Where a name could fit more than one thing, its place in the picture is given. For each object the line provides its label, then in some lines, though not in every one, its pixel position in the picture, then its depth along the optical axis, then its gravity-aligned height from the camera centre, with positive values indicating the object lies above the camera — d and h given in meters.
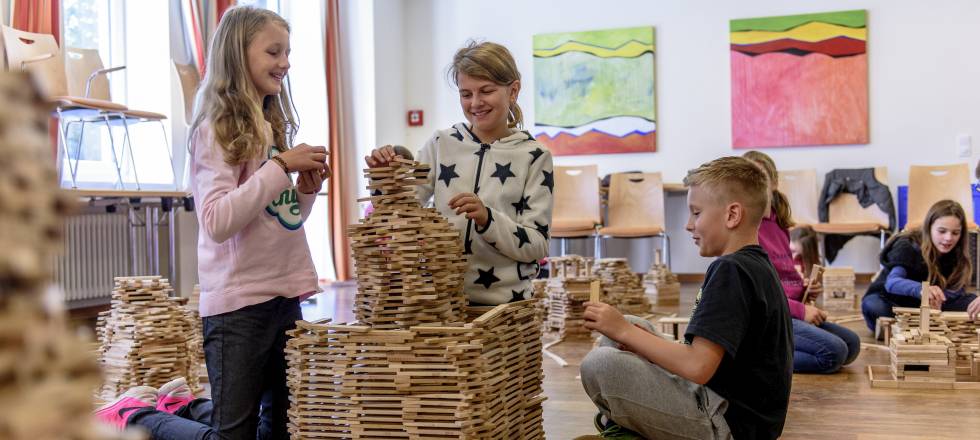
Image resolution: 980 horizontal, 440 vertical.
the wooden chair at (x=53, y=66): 4.92 +0.87
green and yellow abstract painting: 9.27 +1.23
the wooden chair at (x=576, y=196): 8.38 +0.09
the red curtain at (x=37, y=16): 5.35 +1.27
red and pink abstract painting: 8.66 +1.22
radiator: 5.96 -0.29
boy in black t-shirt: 2.06 -0.35
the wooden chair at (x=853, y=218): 7.93 -0.18
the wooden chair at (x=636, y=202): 8.45 +0.02
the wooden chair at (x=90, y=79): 5.72 +0.92
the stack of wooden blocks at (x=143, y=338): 3.35 -0.48
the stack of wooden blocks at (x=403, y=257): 1.93 -0.11
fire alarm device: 10.16 +1.06
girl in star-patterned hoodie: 2.27 +0.09
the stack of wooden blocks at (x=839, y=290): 6.36 -0.67
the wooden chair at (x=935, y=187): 7.89 +0.09
